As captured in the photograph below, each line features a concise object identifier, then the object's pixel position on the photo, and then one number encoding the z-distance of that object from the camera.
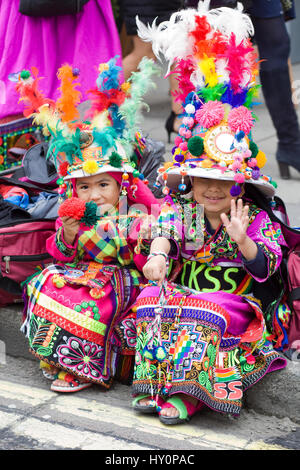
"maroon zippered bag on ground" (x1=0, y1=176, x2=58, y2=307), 7.16
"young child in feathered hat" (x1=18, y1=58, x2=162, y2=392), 6.45
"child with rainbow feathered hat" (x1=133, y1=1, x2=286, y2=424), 5.86
